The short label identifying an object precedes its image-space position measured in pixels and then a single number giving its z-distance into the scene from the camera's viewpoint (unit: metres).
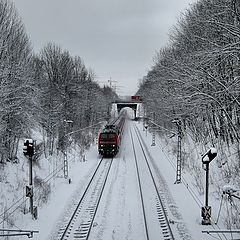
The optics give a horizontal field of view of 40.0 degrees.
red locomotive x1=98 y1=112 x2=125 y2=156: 28.89
